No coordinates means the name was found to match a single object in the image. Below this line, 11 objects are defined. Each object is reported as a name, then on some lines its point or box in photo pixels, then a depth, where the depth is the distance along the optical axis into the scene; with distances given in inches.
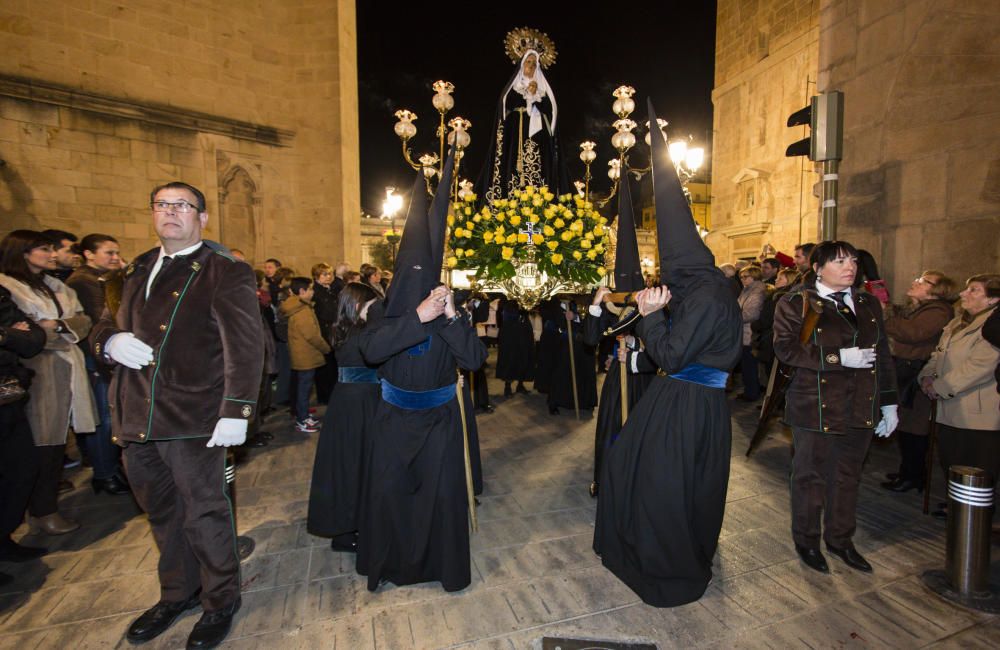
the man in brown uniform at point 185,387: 100.3
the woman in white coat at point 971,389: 147.0
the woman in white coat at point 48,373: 145.3
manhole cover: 103.0
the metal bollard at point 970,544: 118.7
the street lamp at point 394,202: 466.5
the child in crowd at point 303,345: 253.3
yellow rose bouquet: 159.9
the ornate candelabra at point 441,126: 220.7
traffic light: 212.2
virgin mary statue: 215.0
